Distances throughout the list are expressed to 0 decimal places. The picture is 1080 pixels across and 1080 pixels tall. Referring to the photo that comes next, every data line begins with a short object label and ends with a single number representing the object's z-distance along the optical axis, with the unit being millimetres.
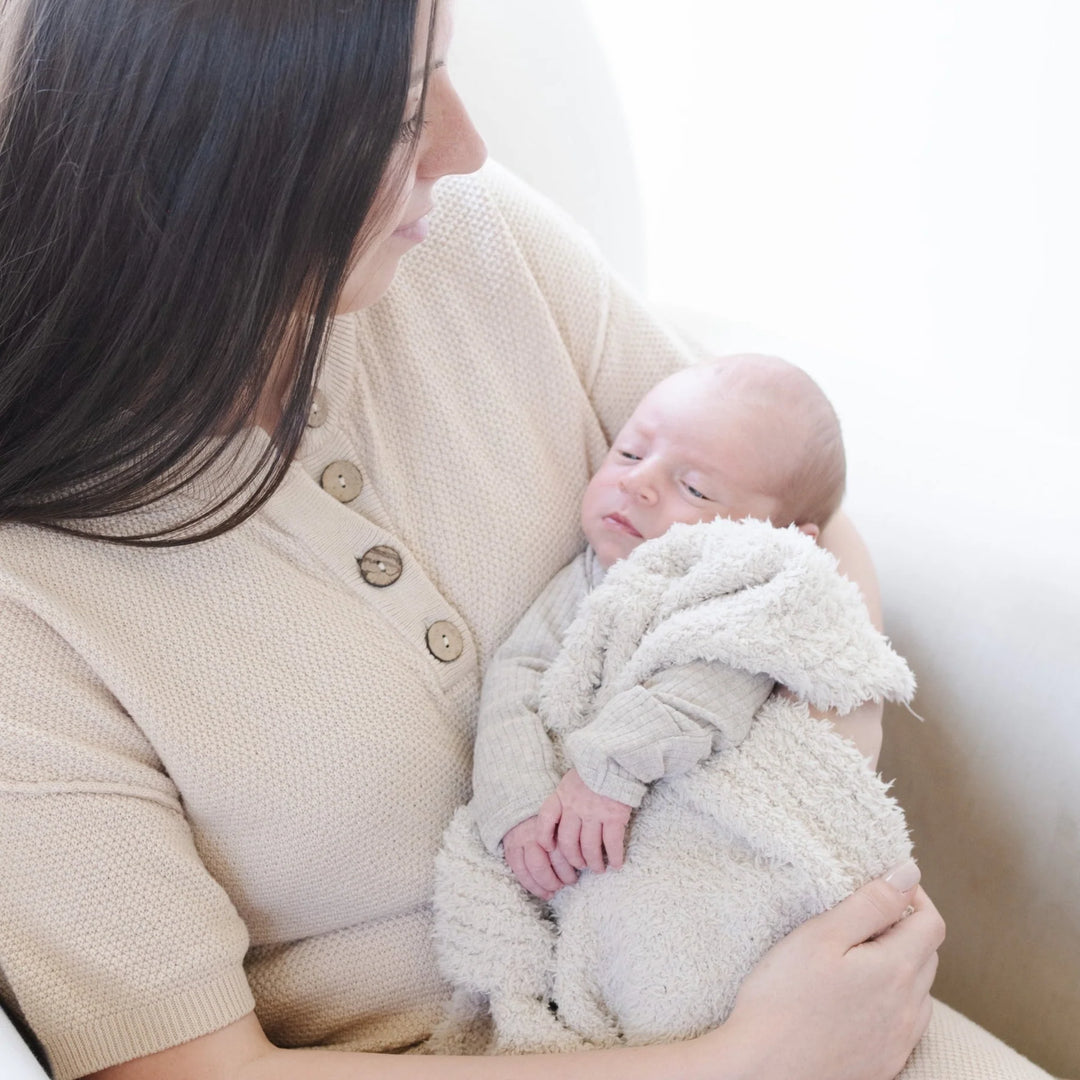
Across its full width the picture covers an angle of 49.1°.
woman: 747
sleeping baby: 909
